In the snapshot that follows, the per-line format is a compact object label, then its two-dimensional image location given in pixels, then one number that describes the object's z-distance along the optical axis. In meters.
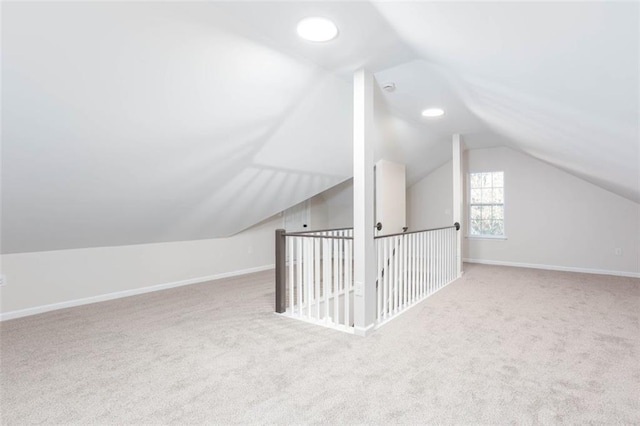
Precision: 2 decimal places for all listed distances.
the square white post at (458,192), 5.48
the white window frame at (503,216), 6.56
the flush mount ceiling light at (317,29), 2.16
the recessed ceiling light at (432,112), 4.11
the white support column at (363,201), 2.94
